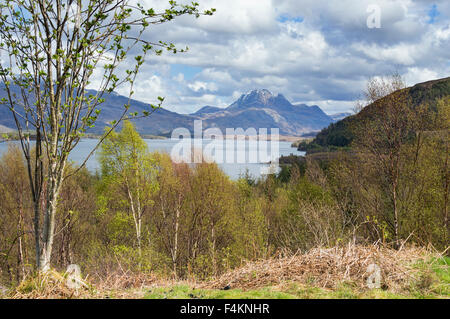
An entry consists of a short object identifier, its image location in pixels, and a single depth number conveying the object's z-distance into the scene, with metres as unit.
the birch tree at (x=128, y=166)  25.55
